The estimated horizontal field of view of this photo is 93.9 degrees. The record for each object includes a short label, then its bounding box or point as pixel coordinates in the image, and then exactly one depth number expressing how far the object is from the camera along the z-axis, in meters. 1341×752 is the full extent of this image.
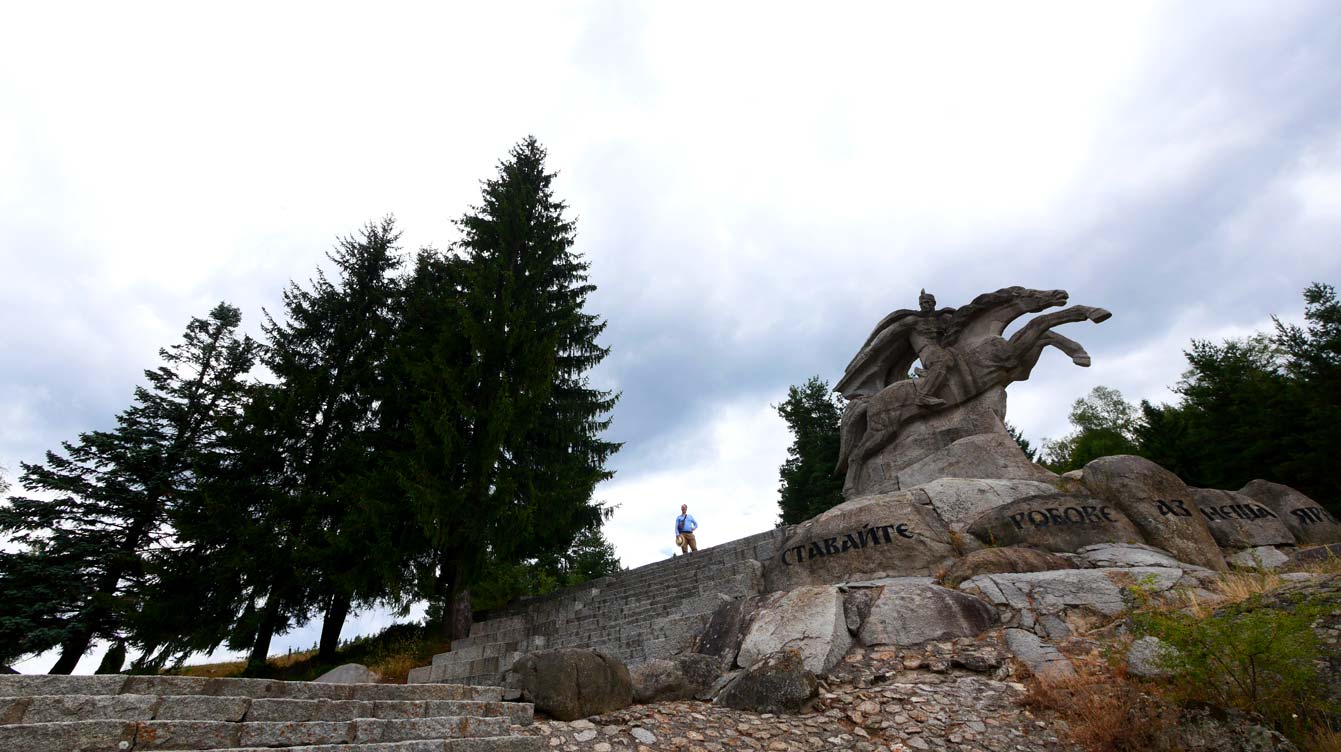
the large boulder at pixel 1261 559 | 7.31
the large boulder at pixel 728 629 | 6.72
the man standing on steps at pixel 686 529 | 14.96
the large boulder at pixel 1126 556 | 6.80
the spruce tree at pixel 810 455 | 26.75
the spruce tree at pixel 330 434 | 12.16
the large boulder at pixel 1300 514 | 8.17
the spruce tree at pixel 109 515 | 12.67
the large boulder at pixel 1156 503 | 7.34
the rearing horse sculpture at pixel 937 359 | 11.66
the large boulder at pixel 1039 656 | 4.92
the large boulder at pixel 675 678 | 5.51
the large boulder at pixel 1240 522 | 7.91
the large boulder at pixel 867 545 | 7.98
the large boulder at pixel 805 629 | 5.72
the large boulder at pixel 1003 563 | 6.98
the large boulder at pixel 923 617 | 5.94
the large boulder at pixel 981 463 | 9.98
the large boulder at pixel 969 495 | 8.73
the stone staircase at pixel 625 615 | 8.79
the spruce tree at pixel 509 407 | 12.02
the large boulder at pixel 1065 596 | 5.80
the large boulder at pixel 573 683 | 4.97
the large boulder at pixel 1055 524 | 7.51
